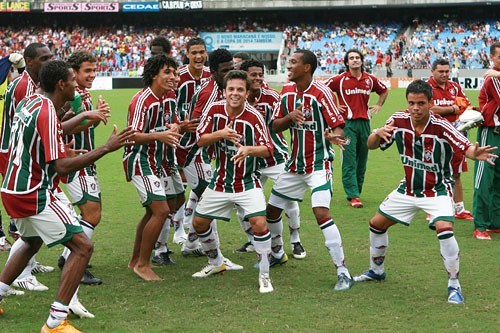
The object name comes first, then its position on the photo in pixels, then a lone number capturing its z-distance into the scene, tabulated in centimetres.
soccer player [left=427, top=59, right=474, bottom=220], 1091
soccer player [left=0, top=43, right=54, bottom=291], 779
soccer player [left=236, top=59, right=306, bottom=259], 882
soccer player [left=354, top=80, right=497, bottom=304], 692
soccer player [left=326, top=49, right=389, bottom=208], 1259
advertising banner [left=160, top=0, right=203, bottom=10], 6450
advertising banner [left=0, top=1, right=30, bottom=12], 6475
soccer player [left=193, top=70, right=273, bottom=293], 750
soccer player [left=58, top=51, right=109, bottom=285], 779
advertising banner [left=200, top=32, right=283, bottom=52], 6438
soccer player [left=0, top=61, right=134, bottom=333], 585
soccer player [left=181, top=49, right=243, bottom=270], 888
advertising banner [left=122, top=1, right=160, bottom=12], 6506
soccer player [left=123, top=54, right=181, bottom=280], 795
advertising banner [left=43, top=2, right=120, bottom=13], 6544
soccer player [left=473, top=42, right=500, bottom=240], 982
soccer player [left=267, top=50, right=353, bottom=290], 782
